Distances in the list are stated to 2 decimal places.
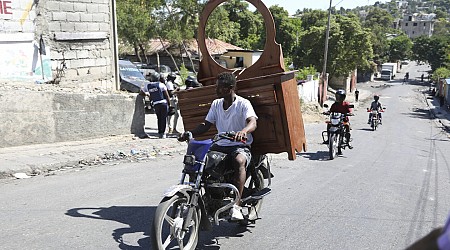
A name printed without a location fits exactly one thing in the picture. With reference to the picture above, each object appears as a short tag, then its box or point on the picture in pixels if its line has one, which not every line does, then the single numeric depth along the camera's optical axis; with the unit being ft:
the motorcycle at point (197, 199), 12.89
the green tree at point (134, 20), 95.55
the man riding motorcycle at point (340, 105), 38.09
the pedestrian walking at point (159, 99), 37.15
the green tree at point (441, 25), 447.79
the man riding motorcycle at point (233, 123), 14.79
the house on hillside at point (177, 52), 127.95
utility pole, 111.97
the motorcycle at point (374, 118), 70.49
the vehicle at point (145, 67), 87.66
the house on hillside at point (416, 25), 570.13
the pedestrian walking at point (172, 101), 40.67
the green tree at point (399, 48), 329.93
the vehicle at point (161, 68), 114.64
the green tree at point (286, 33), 188.65
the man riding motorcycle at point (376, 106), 71.26
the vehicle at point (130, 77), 60.03
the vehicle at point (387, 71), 275.80
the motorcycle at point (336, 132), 37.32
